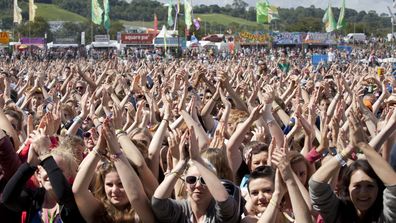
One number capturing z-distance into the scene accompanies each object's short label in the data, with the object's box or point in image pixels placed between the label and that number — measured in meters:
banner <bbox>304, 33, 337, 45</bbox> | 79.31
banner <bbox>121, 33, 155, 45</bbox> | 82.19
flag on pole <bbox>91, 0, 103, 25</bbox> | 39.66
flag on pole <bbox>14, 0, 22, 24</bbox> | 40.34
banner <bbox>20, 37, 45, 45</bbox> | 75.88
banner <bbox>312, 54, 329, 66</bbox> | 37.04
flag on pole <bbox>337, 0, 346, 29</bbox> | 40.38
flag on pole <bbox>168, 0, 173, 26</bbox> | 49.89
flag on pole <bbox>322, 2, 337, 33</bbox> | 41.09
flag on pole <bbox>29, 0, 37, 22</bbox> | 37.97
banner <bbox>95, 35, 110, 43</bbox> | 74.61
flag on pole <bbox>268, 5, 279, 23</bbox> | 41.09
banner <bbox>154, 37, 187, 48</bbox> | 60.62
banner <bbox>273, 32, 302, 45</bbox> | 80.25
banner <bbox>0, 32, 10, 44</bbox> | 65.75
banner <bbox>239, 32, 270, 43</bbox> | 76.00
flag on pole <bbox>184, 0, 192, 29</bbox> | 43.38
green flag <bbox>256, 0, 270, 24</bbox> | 40.88
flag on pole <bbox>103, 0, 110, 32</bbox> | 41.59
